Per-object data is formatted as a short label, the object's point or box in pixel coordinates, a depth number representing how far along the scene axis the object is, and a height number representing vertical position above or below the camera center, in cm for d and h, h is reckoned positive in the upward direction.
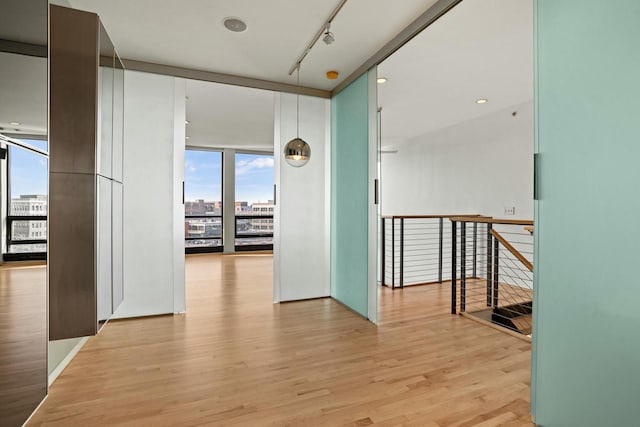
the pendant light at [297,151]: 360 +69
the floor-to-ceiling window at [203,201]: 848 +28
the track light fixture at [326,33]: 244 +156
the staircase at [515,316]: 349 -119
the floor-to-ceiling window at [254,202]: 898 +28
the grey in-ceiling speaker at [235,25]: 262 +157
